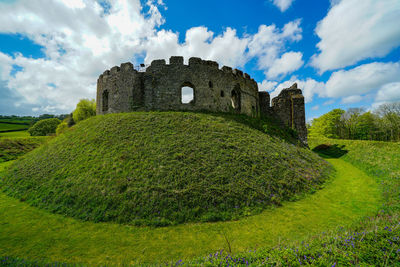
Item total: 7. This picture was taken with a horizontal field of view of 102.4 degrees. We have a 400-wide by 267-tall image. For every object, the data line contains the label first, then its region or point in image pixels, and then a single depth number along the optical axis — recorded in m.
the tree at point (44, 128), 49.88
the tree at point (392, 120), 32.44
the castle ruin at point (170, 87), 16.19
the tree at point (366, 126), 37.47
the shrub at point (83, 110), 47.94
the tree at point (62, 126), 43.35
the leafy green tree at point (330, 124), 40.19
